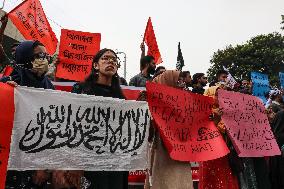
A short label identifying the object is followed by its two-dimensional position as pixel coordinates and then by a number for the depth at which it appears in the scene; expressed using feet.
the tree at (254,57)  121.19
